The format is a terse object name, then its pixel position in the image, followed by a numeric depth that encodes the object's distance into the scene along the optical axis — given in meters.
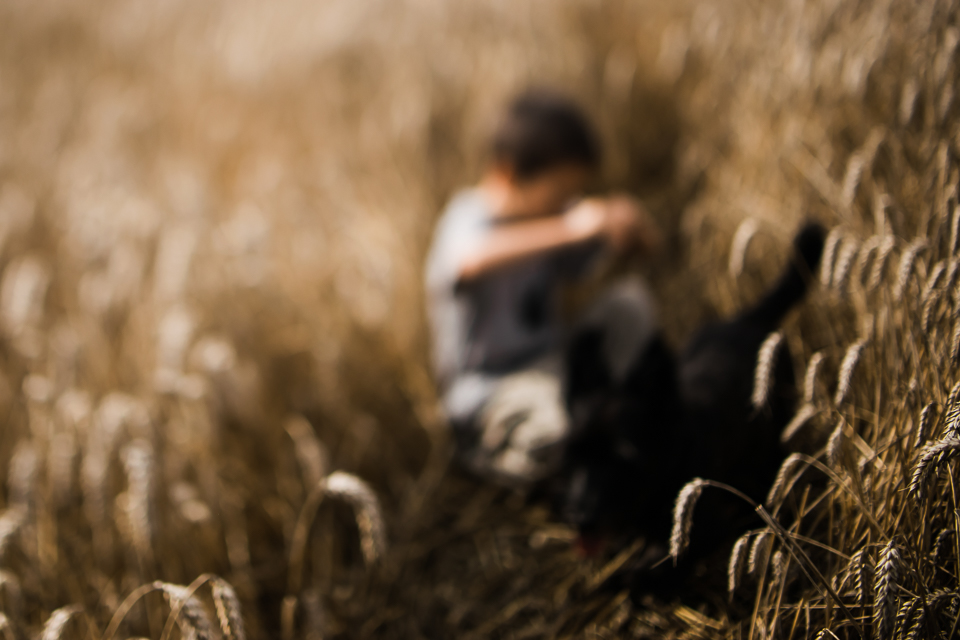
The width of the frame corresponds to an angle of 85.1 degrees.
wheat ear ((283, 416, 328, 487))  0.91
